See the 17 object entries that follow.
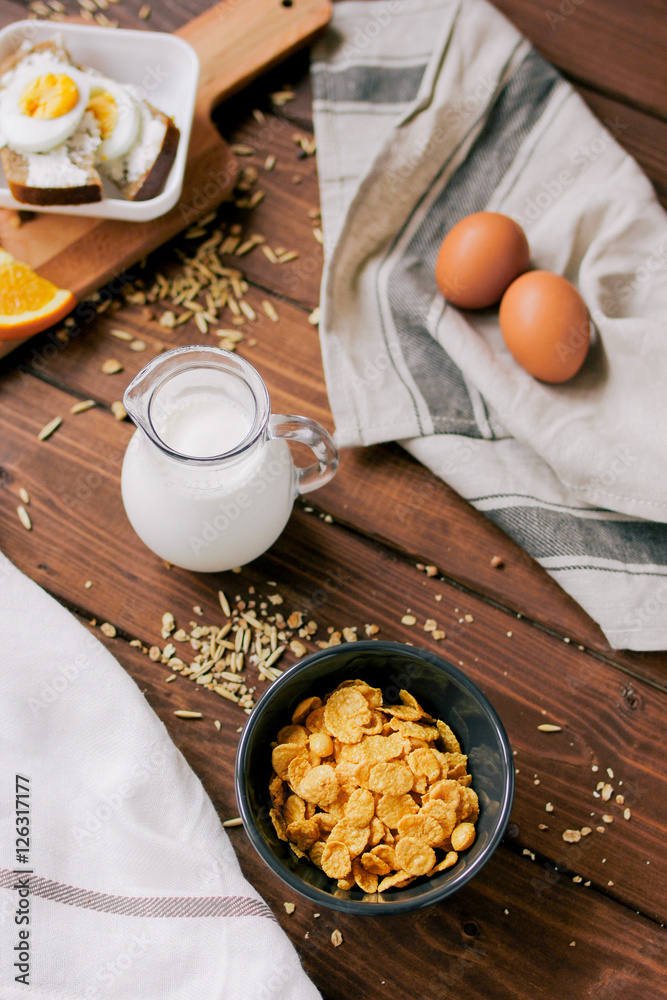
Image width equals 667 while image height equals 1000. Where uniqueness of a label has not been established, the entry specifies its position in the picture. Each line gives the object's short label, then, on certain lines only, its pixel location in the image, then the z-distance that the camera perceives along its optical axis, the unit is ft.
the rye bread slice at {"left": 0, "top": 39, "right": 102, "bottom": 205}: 3.46
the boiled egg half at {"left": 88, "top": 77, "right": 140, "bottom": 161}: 3.56
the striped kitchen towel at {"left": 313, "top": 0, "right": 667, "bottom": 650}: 3.49
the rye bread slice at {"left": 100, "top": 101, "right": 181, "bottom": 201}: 3.58
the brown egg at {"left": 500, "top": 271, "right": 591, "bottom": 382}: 3.39
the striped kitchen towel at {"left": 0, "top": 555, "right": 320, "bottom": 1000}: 2.85
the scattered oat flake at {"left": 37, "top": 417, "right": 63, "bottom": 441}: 3.63
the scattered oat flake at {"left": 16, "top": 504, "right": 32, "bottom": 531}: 3.53
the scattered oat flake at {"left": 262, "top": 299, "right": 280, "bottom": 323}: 3.82
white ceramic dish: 3.59
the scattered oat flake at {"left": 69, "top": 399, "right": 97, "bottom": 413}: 3.66
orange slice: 3.51
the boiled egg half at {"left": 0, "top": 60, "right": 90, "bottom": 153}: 3.46
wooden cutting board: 3.73
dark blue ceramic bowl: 2.59
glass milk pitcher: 2.80
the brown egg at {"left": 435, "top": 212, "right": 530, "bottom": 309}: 3.48
